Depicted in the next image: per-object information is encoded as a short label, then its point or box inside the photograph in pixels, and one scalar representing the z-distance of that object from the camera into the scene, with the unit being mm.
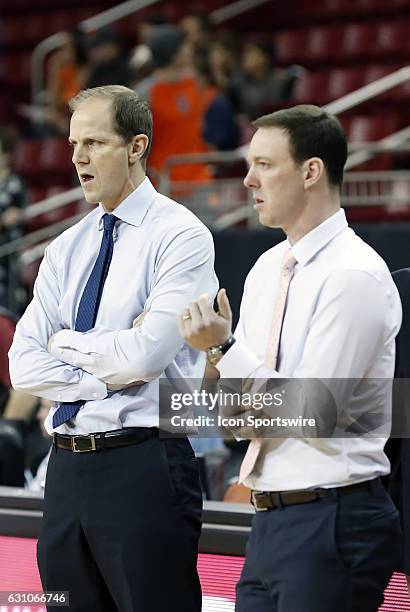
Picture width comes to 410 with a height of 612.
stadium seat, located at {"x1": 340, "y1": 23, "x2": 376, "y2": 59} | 19406
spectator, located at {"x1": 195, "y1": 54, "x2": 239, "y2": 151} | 15445
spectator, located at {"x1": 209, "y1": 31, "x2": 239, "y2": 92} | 17297
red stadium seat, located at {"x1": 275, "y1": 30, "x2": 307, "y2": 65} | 19984
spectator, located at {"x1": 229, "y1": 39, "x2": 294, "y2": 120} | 17047
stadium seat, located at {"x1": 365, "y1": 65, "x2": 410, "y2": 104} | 17172
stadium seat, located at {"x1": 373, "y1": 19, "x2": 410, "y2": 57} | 18953
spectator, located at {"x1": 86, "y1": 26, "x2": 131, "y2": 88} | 17391
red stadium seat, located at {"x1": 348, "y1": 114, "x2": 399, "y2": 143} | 16484
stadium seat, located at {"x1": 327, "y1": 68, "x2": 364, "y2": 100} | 17953
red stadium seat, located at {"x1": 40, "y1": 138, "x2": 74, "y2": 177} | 18672
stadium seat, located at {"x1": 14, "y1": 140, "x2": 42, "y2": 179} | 19016
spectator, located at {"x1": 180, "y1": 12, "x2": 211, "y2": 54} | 17391
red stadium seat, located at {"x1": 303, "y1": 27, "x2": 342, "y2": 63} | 19812
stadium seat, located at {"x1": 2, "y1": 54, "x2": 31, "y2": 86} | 22187
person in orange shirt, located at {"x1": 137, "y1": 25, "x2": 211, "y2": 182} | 14992
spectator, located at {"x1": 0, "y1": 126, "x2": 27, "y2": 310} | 13305
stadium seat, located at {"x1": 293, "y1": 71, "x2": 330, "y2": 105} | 17766
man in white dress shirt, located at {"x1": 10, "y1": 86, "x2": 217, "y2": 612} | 4898
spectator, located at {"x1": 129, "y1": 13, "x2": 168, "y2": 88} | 16672
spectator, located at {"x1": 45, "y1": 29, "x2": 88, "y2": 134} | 18969
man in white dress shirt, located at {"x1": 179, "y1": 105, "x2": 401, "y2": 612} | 4133
